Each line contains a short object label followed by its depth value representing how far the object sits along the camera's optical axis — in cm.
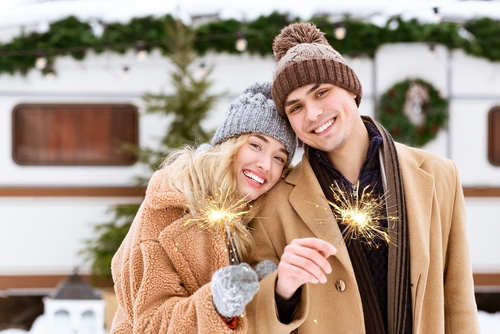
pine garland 740
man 209
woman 190
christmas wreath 772
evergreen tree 680
